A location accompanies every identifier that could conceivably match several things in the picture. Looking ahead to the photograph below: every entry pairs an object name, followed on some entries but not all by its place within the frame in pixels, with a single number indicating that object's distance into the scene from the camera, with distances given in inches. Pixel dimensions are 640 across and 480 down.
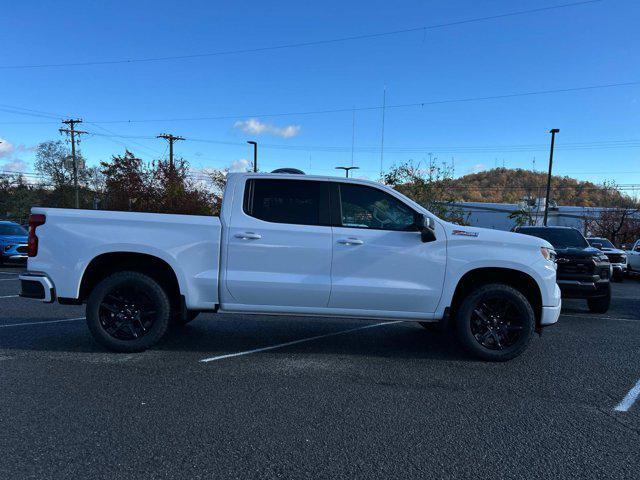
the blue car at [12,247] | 643.5
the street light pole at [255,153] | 1345.1
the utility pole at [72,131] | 1850.4
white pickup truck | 204.7
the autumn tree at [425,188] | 1023.6
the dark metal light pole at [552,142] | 1286.9
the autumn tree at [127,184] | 1242.6
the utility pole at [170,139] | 1744.8
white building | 1860.2
